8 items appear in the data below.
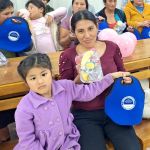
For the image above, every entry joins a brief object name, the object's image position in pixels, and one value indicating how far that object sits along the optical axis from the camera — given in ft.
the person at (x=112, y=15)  9.38
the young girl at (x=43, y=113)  4.12
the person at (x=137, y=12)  10.95
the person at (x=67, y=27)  7.97
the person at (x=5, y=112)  5.81
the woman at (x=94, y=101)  4.49
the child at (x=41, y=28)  7.56
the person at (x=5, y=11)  6.70
